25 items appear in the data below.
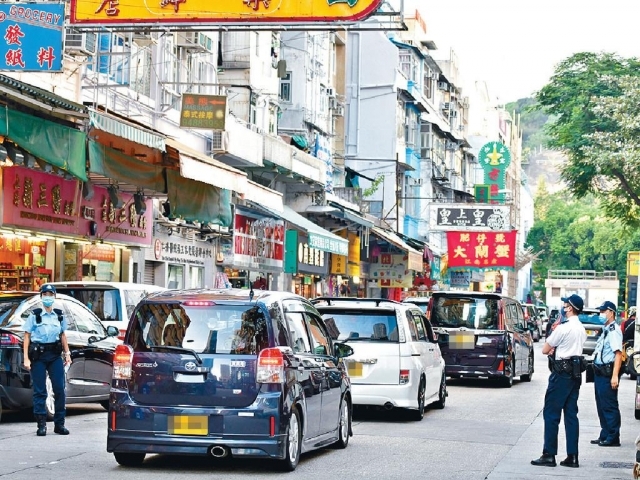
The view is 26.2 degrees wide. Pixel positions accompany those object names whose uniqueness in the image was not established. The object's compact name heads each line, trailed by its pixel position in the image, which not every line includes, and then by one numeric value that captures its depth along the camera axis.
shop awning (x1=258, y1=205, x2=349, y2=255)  37.56
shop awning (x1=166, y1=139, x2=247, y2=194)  24.09
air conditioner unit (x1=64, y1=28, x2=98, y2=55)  25.03
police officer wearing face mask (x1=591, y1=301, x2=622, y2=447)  16.62
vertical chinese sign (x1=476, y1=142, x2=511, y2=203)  87.19
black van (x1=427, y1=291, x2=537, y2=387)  28.05
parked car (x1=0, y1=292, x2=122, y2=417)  16.27
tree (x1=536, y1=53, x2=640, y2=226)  44.53
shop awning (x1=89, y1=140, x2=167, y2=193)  24.44
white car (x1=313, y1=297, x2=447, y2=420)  18.66
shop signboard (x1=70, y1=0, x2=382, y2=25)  20.28
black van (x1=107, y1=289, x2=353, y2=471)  11.90
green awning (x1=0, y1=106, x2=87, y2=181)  20.39
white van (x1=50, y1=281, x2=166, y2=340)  20.41
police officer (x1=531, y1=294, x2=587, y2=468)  13.83
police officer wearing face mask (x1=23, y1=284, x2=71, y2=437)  15.09
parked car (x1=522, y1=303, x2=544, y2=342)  64.25
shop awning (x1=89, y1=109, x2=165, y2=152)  21.45
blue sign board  19.58
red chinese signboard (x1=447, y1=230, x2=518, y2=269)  58.75
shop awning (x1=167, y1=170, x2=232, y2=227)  29.28
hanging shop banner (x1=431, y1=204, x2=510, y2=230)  56.50
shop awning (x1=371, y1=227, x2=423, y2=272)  50.44
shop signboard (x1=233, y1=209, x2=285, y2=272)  38.47
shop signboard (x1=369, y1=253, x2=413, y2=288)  56.97
